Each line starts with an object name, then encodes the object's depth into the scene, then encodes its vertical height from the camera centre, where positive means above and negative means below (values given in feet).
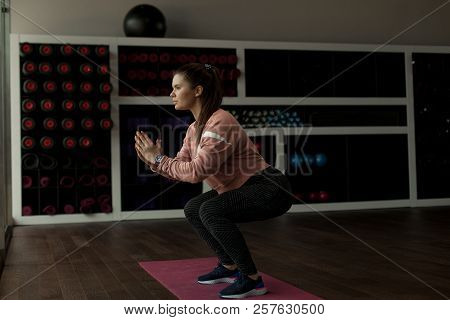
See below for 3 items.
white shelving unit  15.99 +1.98
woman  6.61 -0.03
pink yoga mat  6.95 -1.56
